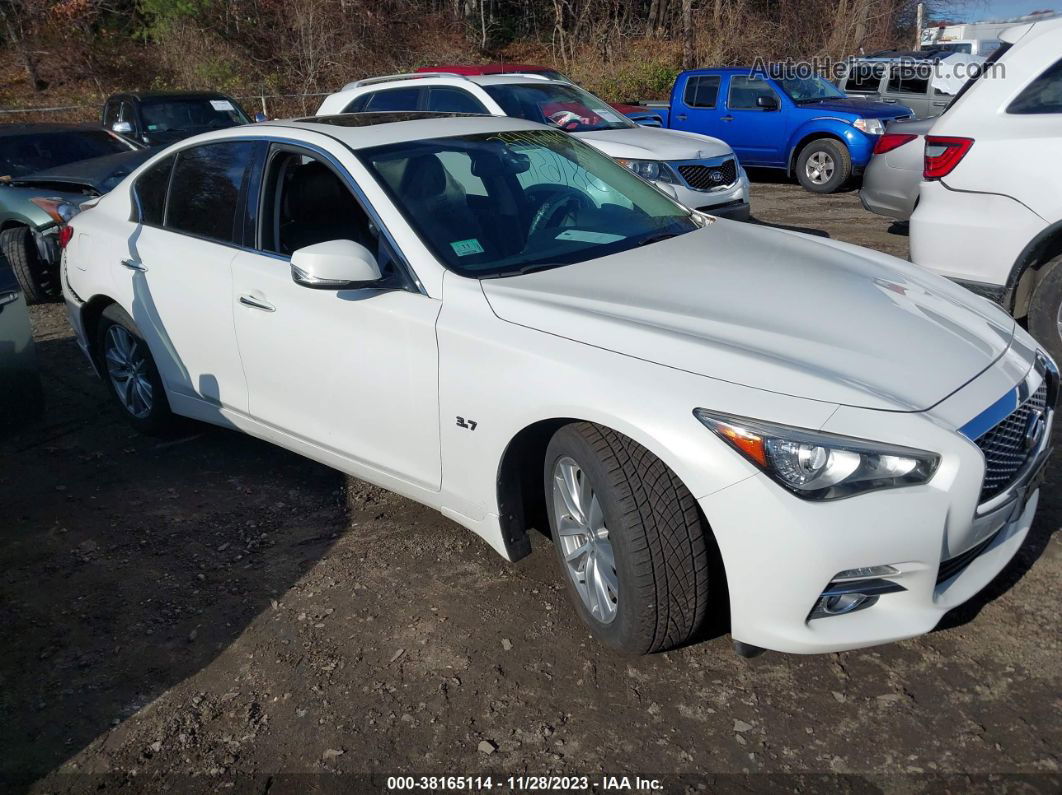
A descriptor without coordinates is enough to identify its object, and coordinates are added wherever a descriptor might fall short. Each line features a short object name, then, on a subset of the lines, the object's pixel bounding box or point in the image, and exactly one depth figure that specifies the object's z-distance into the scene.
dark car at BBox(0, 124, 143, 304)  7.99
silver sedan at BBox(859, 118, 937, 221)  7.89
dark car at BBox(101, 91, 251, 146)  12.55
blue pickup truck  12.78
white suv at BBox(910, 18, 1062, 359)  4.87
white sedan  2.61
